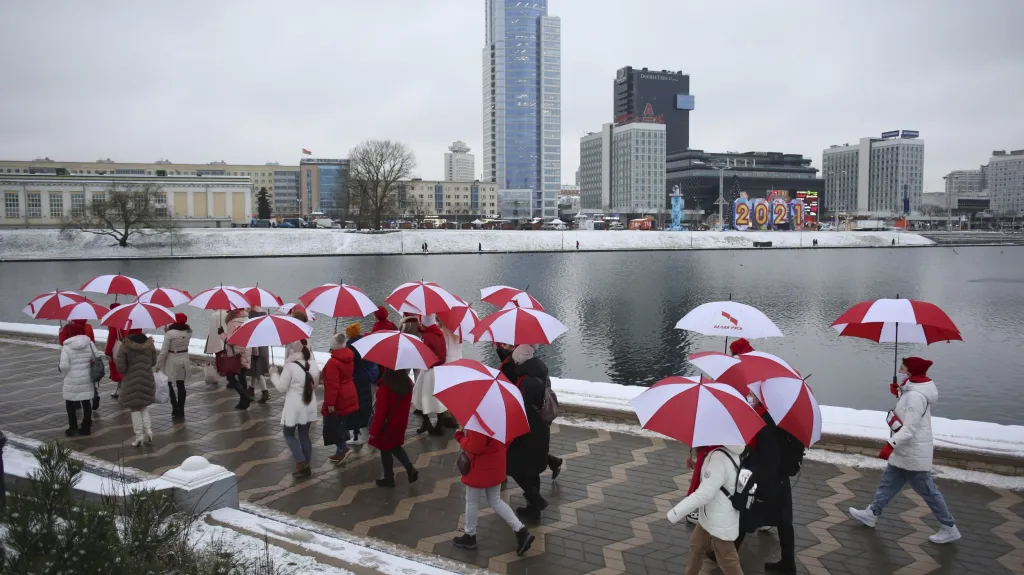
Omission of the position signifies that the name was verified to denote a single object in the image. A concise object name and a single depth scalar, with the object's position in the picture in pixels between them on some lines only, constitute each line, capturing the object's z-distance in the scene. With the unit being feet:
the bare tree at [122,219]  217.36
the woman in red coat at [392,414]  22.79
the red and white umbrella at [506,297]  30.81
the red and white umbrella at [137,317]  30.04
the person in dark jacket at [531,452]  19.98
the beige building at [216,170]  361.51
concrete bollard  18.53
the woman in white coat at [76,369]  28.48
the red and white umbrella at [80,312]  33.63
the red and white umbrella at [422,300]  29.99
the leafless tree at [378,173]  263.90
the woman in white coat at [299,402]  24.00
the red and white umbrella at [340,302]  32.04
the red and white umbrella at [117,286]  39.39
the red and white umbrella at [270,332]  24.35
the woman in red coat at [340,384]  24.43
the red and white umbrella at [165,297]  37.85
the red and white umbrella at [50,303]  35.73
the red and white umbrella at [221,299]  35.27
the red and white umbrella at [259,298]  36.84
